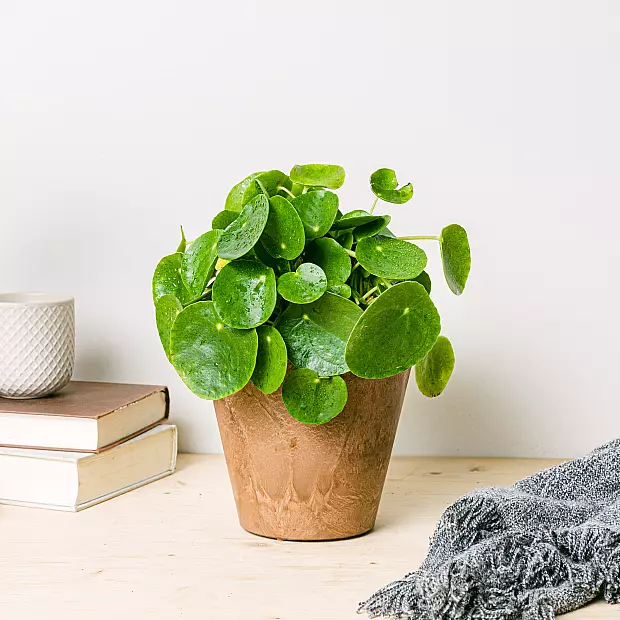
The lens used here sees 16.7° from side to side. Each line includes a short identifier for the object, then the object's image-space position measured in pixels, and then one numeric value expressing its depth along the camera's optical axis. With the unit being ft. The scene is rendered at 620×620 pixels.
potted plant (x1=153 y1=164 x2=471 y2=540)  5.10
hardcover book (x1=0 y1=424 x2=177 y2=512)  5.56
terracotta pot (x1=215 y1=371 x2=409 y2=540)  5.23
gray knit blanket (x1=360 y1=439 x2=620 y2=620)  4.84
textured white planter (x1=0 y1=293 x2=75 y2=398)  5.77
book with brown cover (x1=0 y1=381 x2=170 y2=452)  5.60
